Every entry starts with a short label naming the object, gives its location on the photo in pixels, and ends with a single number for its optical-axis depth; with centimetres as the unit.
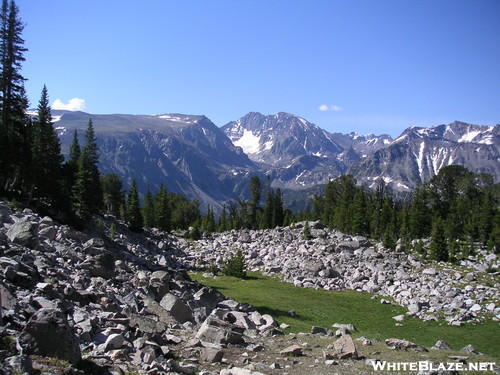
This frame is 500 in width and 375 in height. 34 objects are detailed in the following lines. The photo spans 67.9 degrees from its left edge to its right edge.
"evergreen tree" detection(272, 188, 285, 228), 10620
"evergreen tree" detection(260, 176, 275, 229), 10444
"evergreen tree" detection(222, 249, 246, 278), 5051
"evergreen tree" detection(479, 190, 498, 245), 6656
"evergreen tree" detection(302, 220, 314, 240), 7219
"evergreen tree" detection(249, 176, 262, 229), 10925
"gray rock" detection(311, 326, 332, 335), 2141
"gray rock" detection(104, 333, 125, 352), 1244
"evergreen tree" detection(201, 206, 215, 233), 11124
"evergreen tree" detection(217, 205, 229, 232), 11281
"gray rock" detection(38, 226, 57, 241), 2635
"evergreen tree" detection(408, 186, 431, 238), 7689
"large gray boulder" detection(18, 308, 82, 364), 988
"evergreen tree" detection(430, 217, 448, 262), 5394
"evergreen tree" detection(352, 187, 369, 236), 8012
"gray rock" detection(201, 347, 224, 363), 1362
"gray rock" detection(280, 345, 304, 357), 1534
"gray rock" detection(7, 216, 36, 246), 2160
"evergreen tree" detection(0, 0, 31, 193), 4250
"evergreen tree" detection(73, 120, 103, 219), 5328
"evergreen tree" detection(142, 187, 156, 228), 9119
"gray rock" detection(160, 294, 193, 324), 2042
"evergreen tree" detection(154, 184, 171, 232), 9256
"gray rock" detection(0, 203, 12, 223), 2534
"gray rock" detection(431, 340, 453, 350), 2048
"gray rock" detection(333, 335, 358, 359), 1480
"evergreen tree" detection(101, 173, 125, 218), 9966
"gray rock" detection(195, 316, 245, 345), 1617
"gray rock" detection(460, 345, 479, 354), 1859
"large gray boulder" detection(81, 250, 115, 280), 2255
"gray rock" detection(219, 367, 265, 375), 1174
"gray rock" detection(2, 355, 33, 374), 834
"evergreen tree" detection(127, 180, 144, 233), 7125
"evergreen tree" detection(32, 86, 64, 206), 4116
